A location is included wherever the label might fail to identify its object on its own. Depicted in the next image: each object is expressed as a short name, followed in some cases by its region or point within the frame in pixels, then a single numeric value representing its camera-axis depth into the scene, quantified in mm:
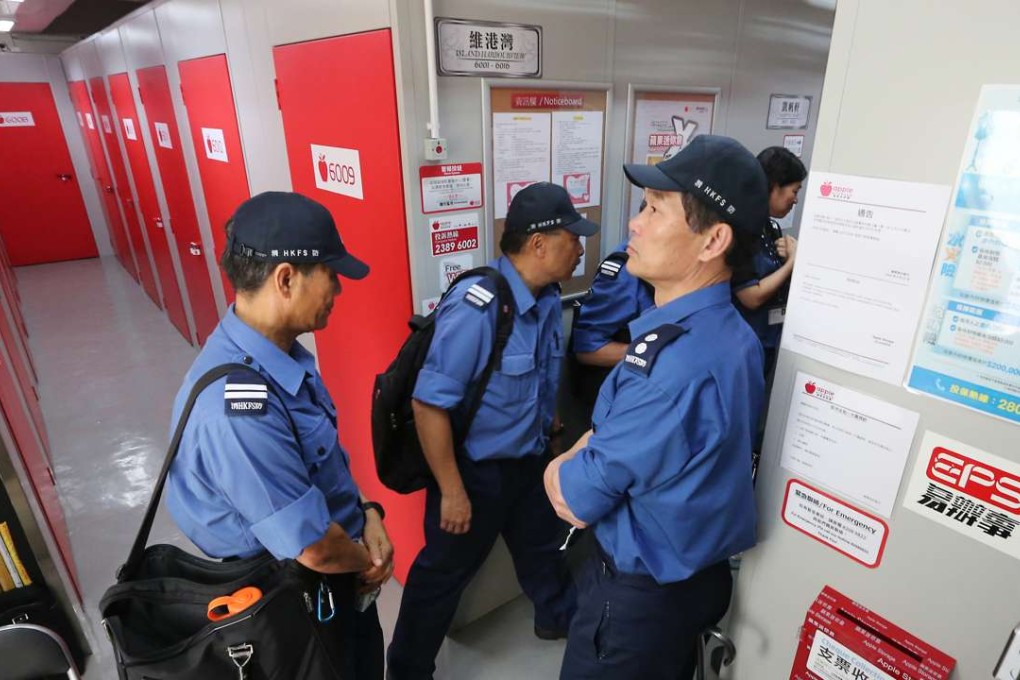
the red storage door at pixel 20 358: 3412
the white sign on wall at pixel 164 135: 4209
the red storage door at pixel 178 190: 4121
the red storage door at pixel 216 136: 3182
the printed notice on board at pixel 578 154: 2146
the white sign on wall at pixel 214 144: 3379
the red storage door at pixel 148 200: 5137
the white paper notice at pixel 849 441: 986
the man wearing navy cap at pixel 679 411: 1124
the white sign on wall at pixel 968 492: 876
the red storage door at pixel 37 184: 7793
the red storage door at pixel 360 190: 1911
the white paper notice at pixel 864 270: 896
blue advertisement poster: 791
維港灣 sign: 1762
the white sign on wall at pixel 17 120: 7703
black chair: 1324
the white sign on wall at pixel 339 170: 2139
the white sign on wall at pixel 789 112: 2945
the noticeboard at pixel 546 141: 1985
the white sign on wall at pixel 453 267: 2020
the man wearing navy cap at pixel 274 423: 1125
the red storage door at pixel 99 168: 7205
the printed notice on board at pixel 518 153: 2000
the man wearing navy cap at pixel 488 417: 1699
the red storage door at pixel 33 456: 2160
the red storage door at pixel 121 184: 6125
